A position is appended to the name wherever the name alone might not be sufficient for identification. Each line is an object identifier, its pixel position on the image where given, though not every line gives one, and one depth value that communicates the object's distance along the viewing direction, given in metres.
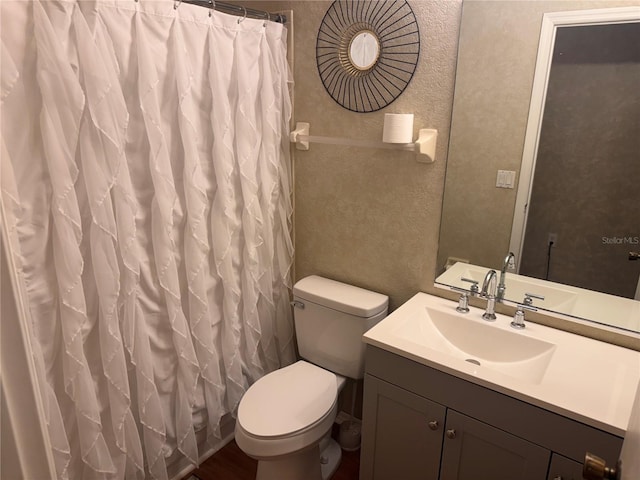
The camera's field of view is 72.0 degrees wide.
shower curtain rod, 1.59
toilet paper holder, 1.69
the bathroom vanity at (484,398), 1.23
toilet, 1.64
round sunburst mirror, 1.69
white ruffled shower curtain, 1.26
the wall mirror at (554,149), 1.38
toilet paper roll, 1.67
